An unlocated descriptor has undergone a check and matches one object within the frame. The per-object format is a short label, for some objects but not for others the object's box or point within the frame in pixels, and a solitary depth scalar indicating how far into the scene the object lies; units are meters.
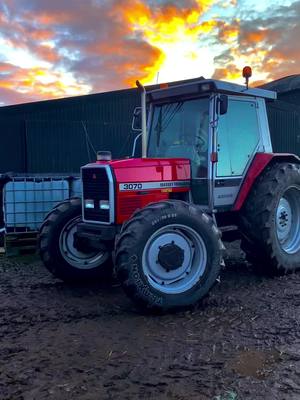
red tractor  4.79
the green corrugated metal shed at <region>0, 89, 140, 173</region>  13.85
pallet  8.21
